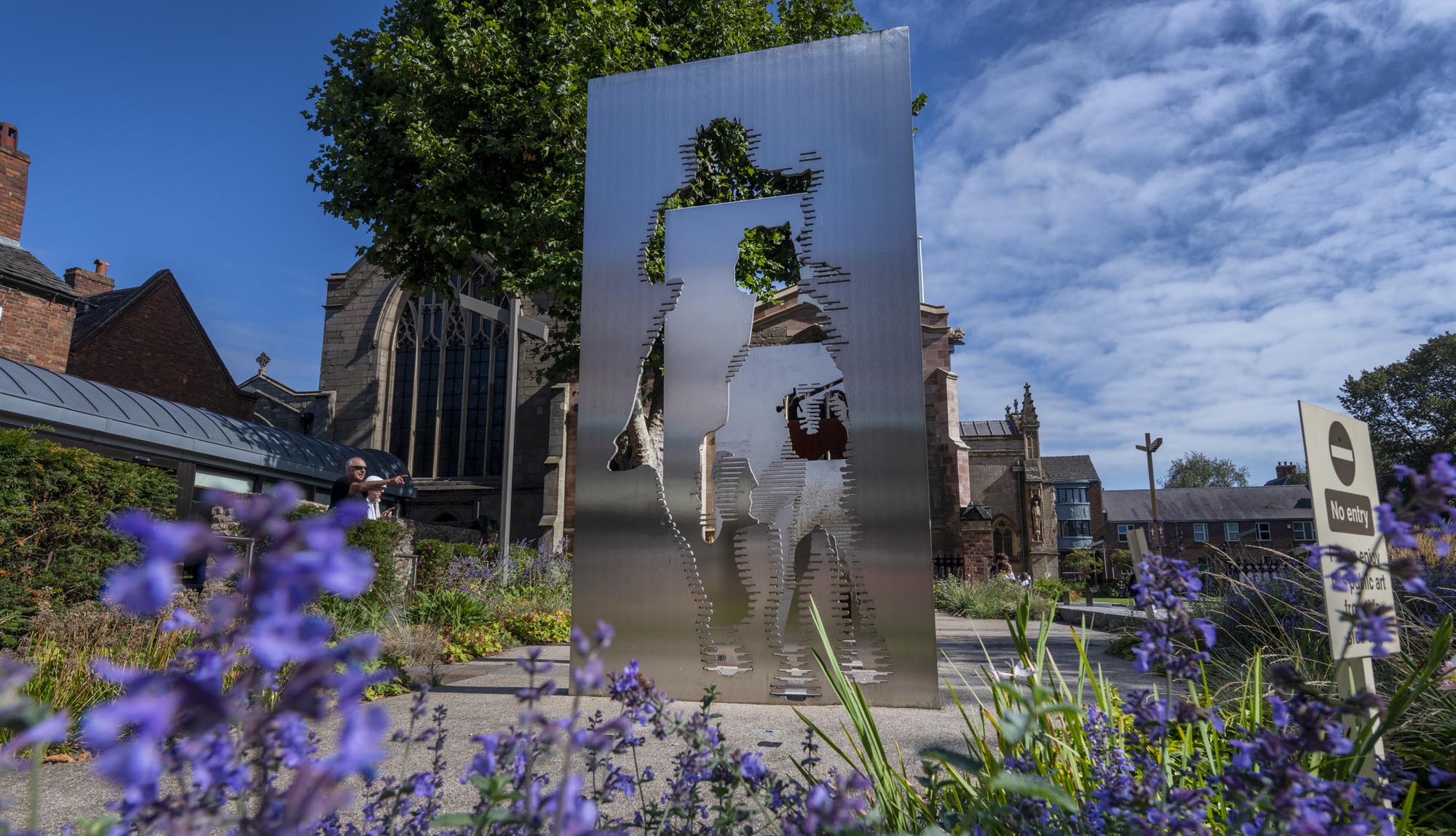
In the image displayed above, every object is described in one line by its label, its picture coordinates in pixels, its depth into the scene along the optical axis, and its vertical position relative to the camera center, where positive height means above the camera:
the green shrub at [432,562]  10.19 -0.19
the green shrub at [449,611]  8.66 -0.69
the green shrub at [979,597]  14.20 -0.99
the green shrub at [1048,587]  19.08 -1.10
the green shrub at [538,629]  9.31 -0.96
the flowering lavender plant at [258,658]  0.61 -0.11
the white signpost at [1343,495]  2.64 +0.17
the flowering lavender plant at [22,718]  0.65 -0.14
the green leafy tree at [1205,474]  65.12 +5.72
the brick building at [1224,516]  53.34 +1.89
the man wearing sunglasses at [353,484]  7.96 +0.64
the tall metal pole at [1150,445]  27.88 +3.41
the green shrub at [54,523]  5.89 +0.20
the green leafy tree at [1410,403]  35.98 +6.60
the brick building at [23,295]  17.34 +5.60
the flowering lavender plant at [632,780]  1.03 -0.38
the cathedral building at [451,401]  23.27 +4.49
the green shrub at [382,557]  8.48 -0.10
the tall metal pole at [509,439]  12.23 +1.73
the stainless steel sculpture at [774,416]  5.25 +0.89
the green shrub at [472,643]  7.68 -0.96
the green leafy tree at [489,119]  12.14 +6.69
